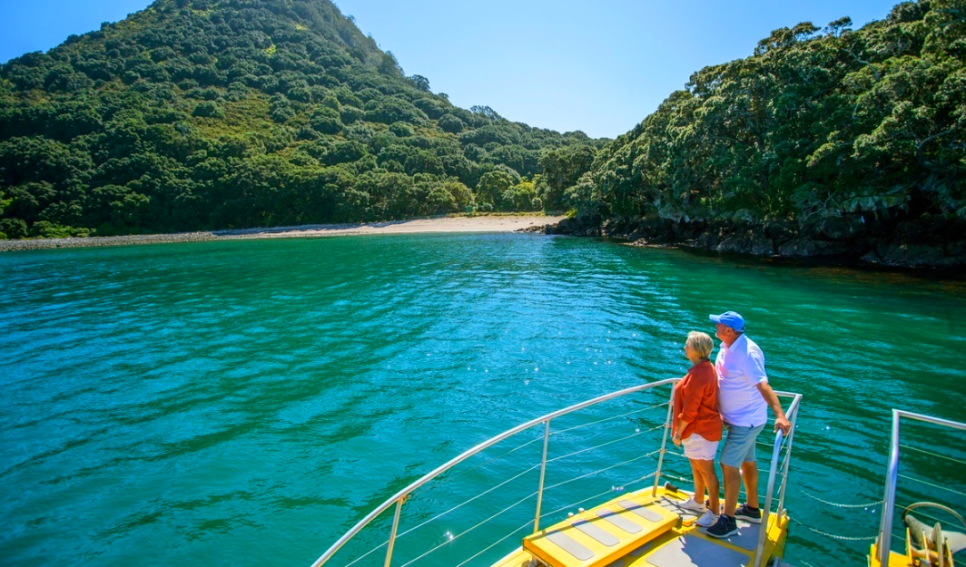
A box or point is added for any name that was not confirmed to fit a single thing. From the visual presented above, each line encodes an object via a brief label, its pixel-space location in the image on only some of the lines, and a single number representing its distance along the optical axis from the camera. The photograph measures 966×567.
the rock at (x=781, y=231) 40.38
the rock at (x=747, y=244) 41.22
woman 5.11
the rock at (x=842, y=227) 35.53
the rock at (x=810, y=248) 36.66
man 5.06
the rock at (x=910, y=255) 30.56
